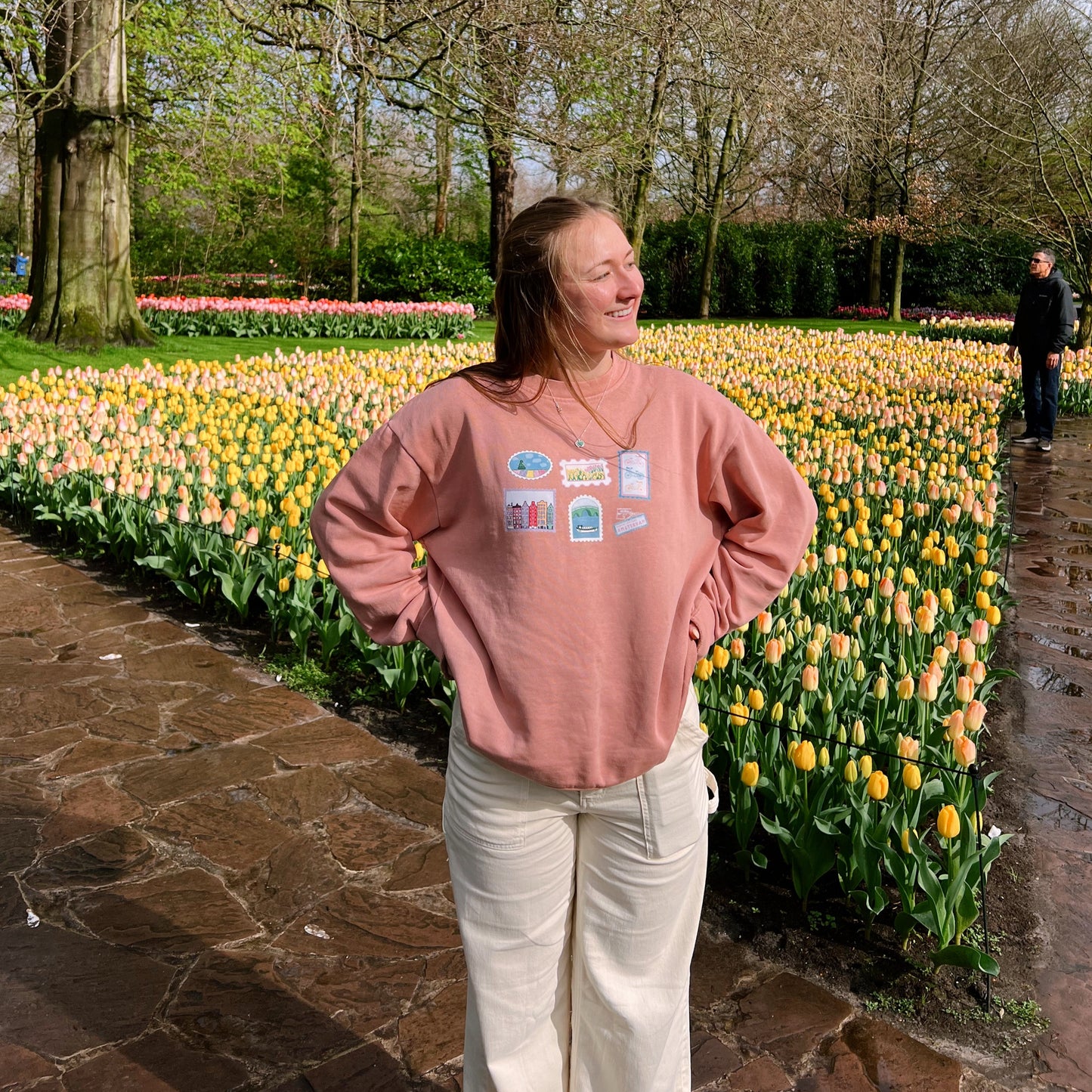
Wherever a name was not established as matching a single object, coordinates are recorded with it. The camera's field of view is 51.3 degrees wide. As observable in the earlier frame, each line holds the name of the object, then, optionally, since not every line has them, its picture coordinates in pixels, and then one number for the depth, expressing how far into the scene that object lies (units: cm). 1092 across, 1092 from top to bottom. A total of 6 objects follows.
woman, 158
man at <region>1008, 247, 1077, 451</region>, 936
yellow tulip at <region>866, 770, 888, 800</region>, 262
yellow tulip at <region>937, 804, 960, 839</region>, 248
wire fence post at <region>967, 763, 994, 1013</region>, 242
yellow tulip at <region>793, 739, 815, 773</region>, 270
